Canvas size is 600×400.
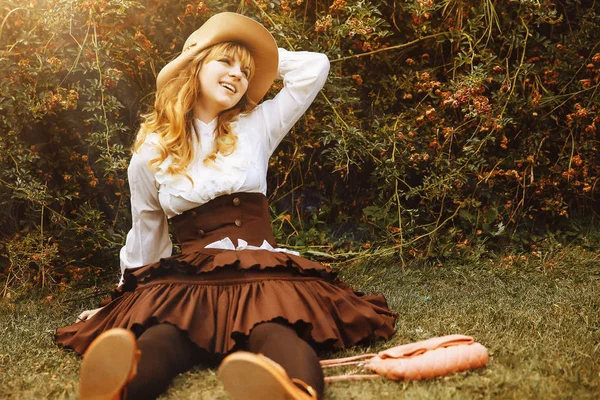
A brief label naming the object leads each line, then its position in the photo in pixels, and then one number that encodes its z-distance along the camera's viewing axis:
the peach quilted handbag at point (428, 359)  1.70
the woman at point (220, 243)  1.82
